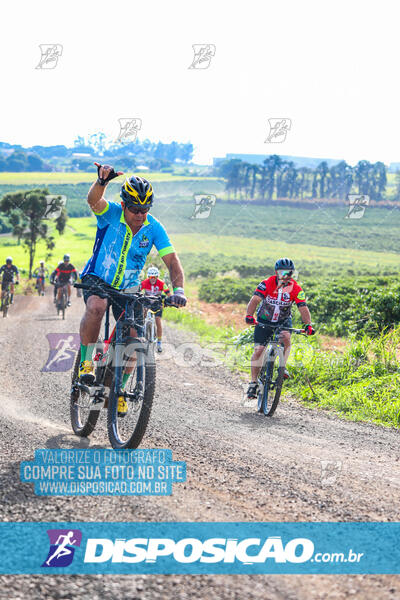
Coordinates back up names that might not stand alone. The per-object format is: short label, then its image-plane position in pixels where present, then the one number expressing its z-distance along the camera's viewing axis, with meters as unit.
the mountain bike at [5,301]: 24.25
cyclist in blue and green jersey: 5.58
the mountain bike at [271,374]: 8.73
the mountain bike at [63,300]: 23.42
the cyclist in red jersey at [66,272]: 21.39
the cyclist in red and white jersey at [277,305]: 8.96
